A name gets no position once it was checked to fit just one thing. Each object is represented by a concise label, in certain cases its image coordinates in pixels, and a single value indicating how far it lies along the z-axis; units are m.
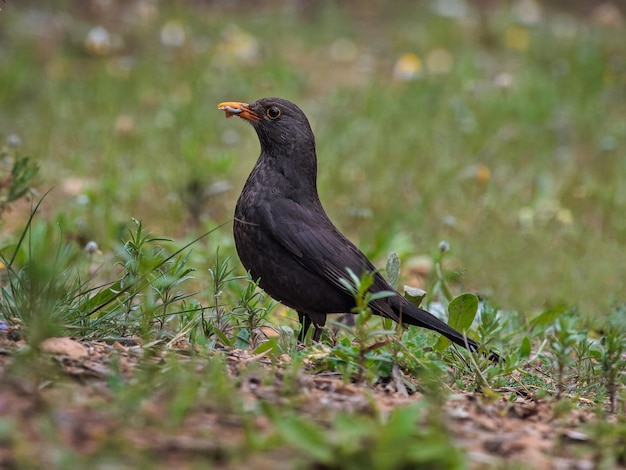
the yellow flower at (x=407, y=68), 18.95
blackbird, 8.67
